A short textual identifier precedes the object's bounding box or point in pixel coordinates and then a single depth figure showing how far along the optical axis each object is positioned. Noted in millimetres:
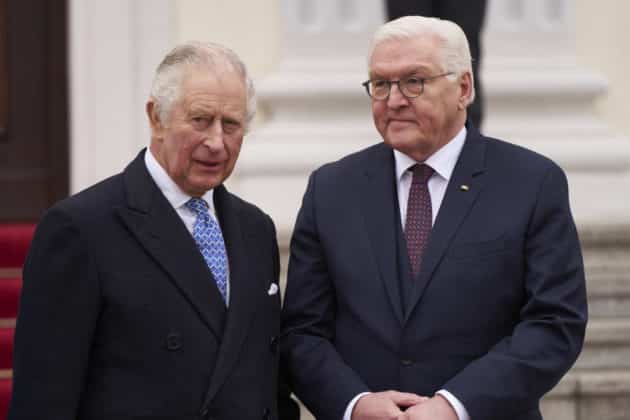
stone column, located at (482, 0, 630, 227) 9826
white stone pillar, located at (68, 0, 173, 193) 10274
